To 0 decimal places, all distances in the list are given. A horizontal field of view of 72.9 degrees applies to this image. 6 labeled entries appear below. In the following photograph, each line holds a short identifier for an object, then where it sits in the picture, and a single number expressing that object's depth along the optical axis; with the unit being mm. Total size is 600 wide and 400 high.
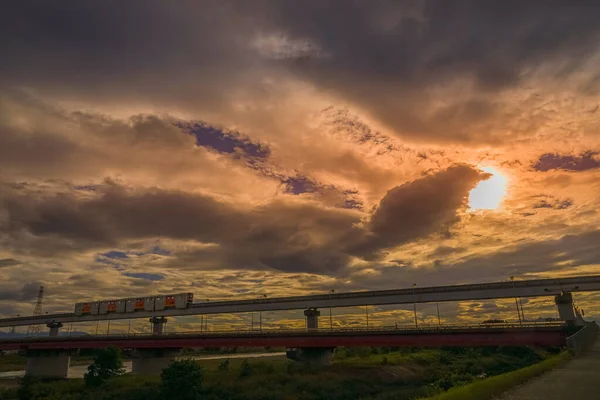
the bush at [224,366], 85600
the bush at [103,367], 75625
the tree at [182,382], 56719
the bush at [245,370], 76912
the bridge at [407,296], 79750
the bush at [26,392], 69062
